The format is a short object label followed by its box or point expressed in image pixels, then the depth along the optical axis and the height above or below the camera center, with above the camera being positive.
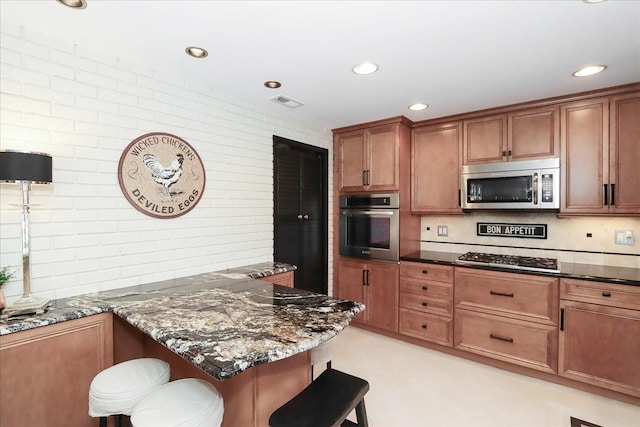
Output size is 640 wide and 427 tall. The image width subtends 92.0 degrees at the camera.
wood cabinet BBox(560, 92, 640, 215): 2.43 +0.46
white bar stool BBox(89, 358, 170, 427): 1.33 -0.78
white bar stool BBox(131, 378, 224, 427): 1.10 -0.73
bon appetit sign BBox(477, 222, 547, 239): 3.05 -0.19
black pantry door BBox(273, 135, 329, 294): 3.25 +0.01
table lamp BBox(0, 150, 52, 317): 1.50 +0.17
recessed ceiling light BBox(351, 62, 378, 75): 2.12 +1.01
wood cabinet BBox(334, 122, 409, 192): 3.37 +0.63
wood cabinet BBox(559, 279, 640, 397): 2.21 -0.92
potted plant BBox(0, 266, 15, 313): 1.53 -0.33
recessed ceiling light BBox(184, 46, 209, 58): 1.92 +1.02
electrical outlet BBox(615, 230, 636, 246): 2.64 -0.23
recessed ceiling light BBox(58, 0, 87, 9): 1.49 +1.02
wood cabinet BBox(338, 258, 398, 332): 3.37 -0.88
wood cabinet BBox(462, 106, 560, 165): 2.75 +0.71
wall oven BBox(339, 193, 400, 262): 3.37 -0.16
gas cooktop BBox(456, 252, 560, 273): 2.63 -0.46
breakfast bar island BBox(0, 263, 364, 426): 1.21 -0.54
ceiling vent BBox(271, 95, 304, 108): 2.74 +1.02
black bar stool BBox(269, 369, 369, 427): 1.15 -0.77
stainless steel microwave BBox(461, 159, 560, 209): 2.72 +0.25
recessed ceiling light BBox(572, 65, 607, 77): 2.13 +1.00
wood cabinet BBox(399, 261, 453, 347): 3.01 -0.92
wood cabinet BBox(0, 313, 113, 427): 1.41 -0.78
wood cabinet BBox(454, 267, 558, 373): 2.53 -0.92
